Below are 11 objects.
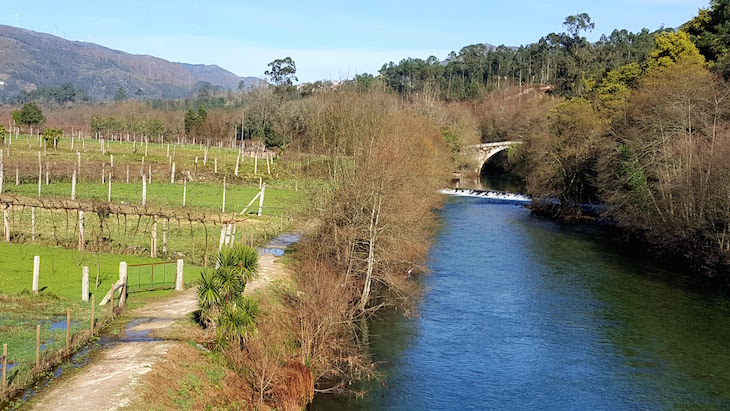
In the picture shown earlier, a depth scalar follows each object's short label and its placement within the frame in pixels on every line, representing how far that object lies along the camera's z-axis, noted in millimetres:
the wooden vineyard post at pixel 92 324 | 22844
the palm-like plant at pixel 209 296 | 24094
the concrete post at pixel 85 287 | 26578
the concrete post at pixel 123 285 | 26578
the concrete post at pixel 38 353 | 19562
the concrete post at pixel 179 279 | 29898
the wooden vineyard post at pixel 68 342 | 20992
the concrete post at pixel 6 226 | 36850
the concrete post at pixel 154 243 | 35625
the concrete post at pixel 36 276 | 27234
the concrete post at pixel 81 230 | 34938
